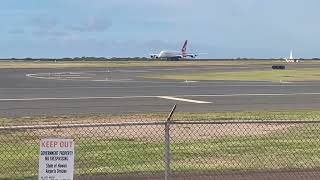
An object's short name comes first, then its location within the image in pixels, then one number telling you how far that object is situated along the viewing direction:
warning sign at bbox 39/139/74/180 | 12.18
